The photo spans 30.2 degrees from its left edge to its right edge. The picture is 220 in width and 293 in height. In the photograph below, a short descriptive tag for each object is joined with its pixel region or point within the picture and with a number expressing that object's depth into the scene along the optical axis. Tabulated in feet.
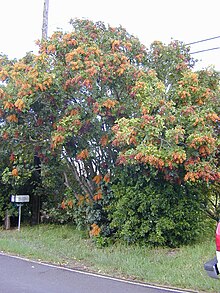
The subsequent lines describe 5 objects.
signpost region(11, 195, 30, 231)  44.81
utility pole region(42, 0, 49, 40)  48.16
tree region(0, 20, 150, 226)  33.12
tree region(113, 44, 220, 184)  28.60
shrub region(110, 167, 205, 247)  32.76
